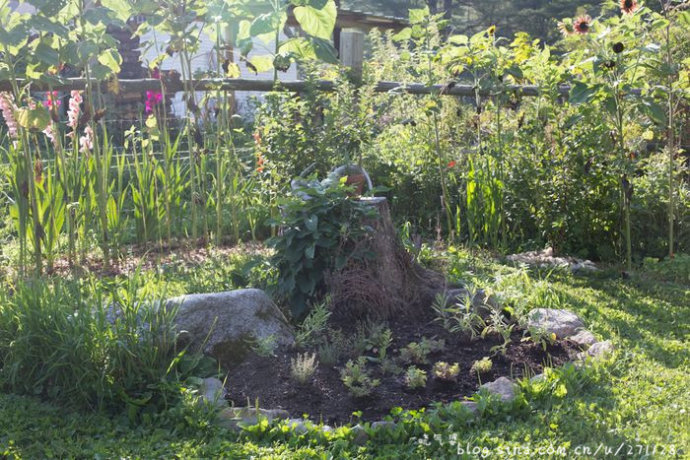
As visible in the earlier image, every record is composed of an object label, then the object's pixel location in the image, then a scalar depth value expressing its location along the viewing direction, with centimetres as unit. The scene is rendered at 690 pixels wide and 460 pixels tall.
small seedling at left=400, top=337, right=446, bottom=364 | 377
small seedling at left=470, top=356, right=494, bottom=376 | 364
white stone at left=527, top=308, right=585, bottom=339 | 406
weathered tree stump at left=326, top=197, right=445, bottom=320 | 430
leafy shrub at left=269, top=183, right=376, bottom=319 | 429
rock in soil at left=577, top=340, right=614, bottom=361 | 370
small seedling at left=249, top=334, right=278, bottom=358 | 372
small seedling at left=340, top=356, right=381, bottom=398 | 338
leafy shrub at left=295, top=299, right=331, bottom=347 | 392
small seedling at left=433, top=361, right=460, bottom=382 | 354
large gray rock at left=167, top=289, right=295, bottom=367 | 377
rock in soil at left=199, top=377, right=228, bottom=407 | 324
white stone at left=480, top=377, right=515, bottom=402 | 329
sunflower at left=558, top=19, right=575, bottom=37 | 598
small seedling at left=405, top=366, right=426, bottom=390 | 348
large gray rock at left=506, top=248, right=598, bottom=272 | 573
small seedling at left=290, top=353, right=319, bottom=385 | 352
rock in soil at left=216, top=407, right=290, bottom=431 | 313
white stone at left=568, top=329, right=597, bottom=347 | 397
